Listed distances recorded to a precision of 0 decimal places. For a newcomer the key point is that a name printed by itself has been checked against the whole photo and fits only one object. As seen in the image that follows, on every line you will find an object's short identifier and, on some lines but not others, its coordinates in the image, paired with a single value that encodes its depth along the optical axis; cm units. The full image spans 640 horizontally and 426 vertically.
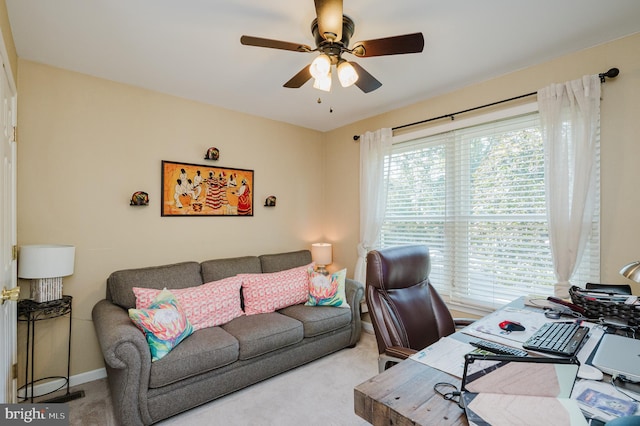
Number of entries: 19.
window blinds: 242
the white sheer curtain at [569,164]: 211
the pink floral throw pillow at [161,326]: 201
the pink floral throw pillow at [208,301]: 238
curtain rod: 205
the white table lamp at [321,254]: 382
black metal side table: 216
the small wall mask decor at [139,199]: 276
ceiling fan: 155
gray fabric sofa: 188
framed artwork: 298
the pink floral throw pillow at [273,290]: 286
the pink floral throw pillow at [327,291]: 305
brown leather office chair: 160
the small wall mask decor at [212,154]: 320
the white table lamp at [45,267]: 208
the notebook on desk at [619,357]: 97
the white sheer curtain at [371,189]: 347
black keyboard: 116
